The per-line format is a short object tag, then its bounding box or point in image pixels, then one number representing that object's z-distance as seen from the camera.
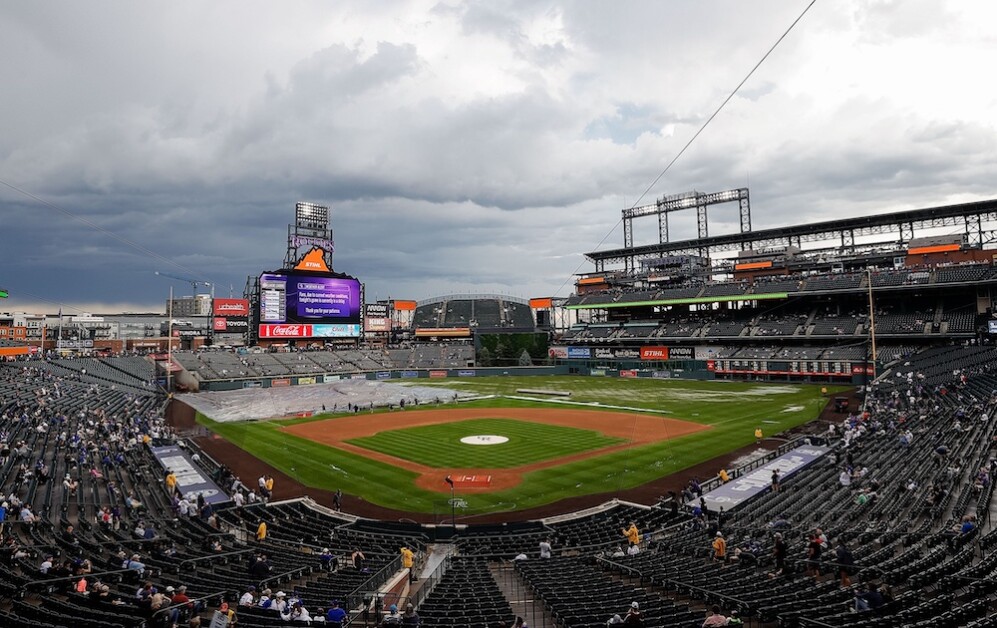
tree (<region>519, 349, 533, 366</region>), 94.62
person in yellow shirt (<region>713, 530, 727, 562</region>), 16.31
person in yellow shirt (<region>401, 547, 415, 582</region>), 17.21
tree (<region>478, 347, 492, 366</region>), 96.06
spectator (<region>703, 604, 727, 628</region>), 9.29
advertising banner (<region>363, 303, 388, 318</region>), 109.75
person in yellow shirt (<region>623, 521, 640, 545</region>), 18.94
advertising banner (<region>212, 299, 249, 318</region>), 102.69
